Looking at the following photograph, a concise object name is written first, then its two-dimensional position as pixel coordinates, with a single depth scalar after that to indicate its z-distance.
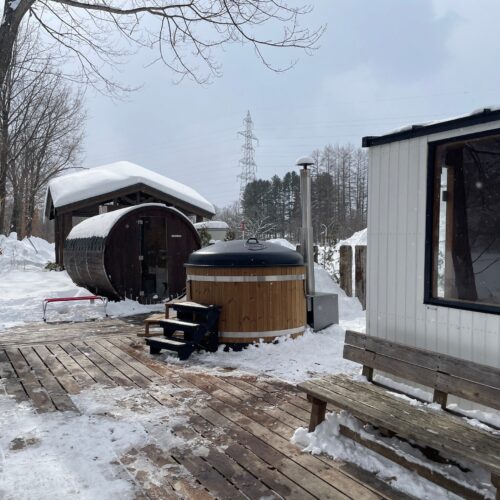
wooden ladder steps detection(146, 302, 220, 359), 6.10
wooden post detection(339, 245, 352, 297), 10.25
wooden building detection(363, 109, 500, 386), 3.67
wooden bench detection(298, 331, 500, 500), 2.68
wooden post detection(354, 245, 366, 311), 9.76
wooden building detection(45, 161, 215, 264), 15.92
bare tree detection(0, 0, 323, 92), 6.74
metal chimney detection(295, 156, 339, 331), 7.45
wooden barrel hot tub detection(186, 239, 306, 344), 6.40
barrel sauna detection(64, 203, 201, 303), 10.80
